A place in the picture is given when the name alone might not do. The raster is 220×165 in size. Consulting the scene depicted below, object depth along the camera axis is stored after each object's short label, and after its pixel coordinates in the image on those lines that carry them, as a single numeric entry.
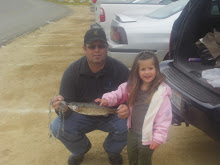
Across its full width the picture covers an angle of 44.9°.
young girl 1.97
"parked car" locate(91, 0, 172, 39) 6.65
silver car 4.04
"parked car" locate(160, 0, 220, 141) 2.09
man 2.46
